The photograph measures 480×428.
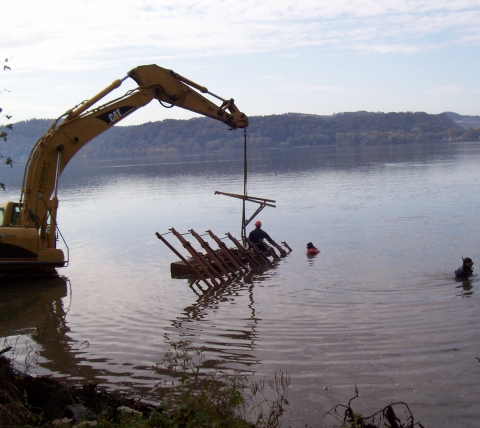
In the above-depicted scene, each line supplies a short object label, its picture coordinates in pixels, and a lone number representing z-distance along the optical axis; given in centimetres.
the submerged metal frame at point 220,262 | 1716
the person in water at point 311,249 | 2064
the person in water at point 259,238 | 2059
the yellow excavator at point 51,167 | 1589
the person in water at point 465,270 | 1518
